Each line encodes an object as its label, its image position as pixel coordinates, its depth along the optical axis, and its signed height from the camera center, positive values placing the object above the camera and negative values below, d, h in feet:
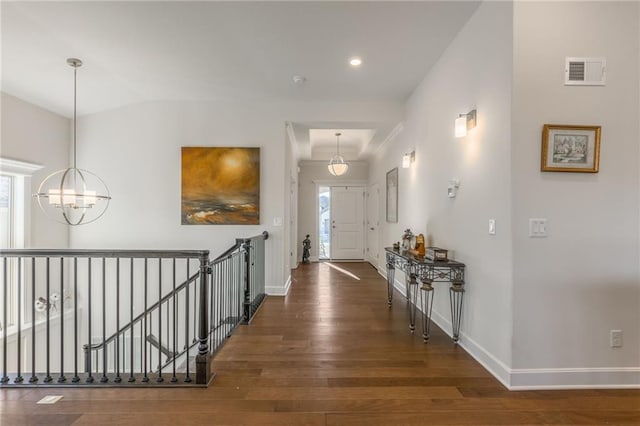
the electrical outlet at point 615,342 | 7.17 -2.98
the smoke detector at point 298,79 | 12.80 +5.50
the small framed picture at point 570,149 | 7.07 +1.44
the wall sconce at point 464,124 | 8.91 +2.57
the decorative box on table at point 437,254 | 9.78 -1.36
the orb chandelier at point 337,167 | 21.65 +3.07
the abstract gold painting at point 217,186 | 15.37 +1.21
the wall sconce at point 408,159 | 14.24 +2.51
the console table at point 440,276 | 9.36 -2.07
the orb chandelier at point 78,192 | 14.92 +0.84
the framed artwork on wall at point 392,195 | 17.47 +0.95
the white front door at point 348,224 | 27.04 -1.11
